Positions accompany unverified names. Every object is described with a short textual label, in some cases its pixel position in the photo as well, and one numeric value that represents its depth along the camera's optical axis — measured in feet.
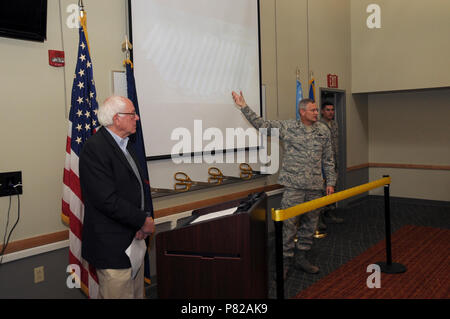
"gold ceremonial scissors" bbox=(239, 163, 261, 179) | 13.56
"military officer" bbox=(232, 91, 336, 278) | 11.23
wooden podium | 5.67
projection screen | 10.47
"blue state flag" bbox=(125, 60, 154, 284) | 9.46
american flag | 8.24
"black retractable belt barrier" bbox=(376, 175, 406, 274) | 11.44
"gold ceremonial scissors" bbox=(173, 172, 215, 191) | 11.29
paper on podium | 6.35
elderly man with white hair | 6.61
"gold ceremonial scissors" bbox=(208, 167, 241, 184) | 12.38
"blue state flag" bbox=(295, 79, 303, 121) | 15.93
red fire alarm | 8.55
